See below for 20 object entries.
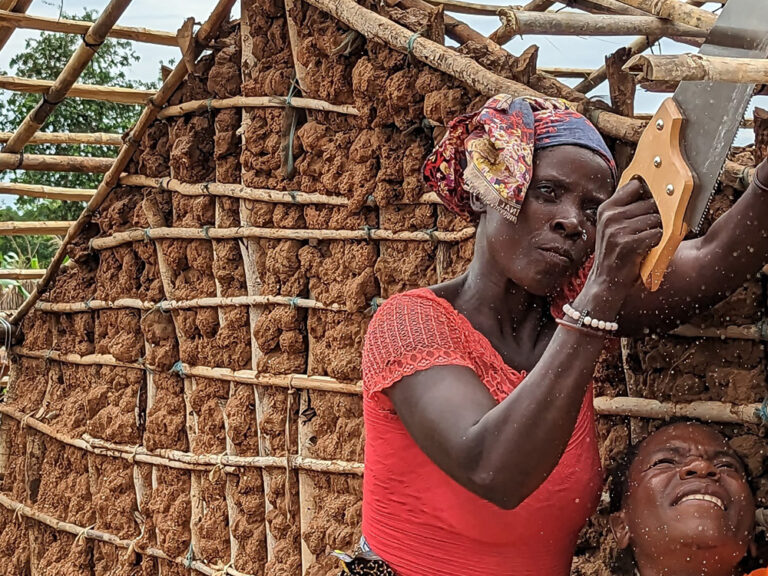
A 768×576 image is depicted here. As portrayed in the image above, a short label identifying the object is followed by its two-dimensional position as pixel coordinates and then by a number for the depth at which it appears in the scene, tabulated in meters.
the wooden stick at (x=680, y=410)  2.41
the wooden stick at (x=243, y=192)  3.61
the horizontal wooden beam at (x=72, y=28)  5.01
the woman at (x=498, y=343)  1.90
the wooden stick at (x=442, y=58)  2.57
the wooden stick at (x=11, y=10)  4.98
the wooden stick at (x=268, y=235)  3.25
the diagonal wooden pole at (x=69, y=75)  4.66
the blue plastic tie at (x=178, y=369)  4.47
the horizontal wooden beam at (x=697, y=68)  1.42
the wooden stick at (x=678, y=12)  2.59
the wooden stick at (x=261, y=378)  3.63
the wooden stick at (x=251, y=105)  3.67
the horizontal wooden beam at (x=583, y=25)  2.69
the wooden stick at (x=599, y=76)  5.20
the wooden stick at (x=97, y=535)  4.30
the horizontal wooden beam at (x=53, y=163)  5.75
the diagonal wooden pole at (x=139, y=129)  4.30
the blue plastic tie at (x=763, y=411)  2.37
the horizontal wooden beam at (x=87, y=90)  5.87
